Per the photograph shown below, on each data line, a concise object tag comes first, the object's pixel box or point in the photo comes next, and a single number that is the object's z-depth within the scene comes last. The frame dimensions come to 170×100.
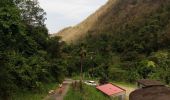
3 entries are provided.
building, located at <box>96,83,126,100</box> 17.12
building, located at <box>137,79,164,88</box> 16.00
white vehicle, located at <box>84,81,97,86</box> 24.55
